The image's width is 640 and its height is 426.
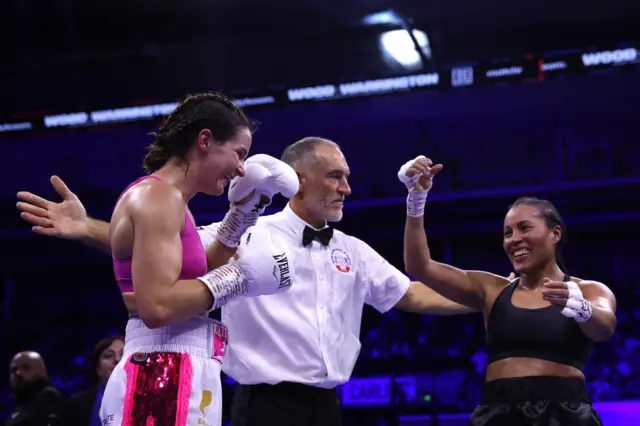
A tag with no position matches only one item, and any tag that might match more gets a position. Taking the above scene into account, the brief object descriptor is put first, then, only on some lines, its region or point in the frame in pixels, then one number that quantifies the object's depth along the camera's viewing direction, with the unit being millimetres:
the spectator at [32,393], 4719
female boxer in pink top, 1766
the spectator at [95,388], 4422
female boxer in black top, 2656
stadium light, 8498
